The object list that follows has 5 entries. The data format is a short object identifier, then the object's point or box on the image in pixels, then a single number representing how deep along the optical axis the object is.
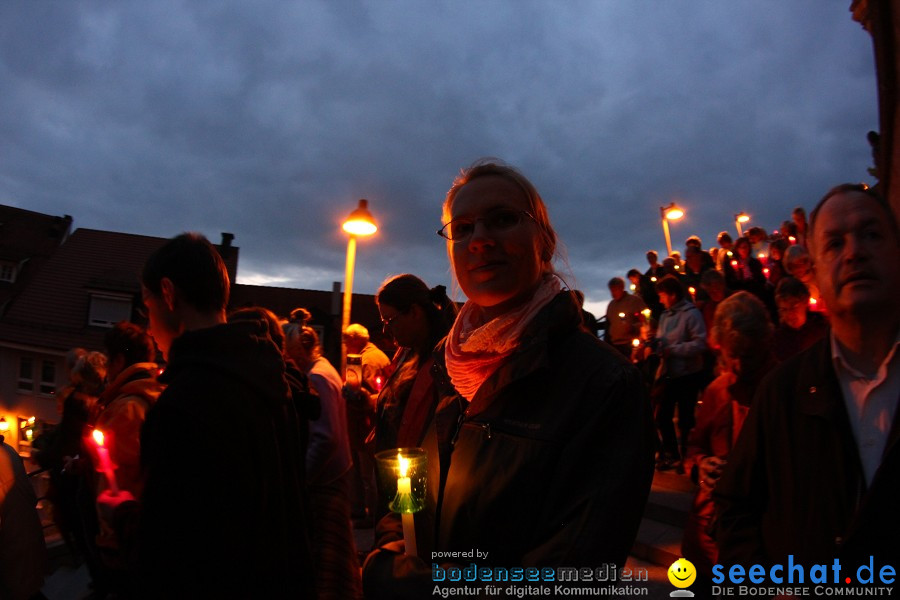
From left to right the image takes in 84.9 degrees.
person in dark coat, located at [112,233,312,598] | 1.64
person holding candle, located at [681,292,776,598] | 2.76
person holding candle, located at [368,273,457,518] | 2.56
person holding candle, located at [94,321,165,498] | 2.29
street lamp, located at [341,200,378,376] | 6.30
